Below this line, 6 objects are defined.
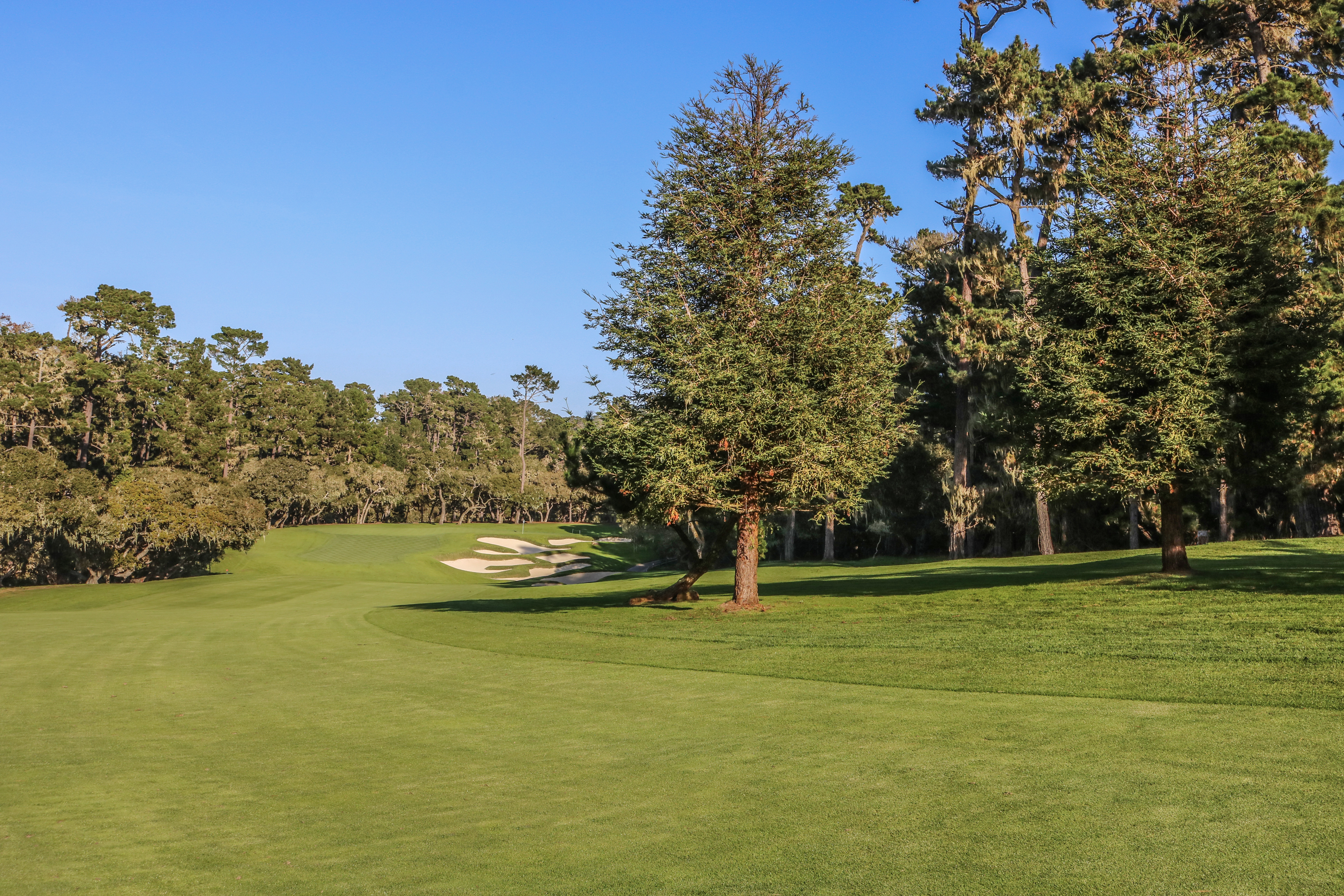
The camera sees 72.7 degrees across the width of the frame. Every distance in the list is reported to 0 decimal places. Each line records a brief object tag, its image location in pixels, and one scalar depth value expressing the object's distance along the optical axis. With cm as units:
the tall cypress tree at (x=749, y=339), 2294
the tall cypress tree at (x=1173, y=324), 2133
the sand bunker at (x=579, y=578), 5409
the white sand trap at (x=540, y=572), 6097
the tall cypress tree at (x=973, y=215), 4247
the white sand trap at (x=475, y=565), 6278
